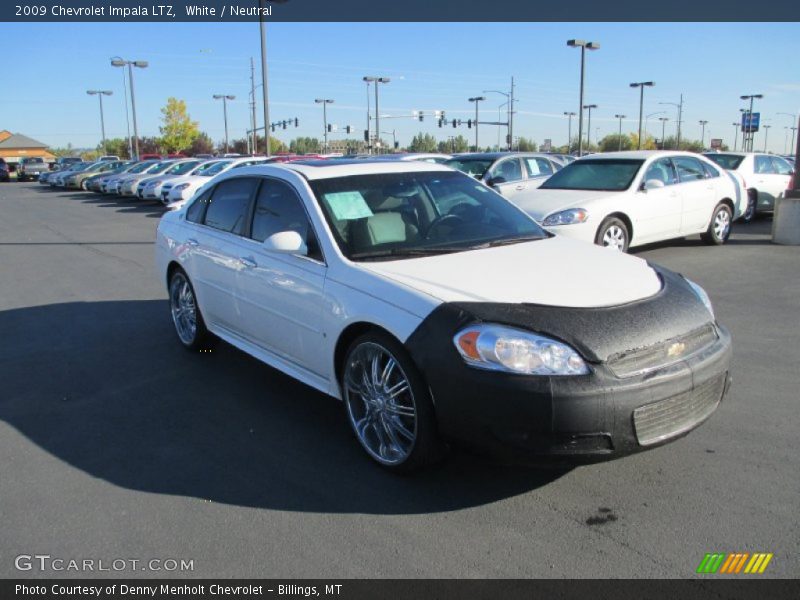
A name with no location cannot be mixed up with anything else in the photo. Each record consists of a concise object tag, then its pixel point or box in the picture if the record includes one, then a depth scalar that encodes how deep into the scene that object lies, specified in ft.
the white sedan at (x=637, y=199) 31.37
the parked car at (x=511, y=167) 46.01
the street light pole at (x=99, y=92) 206.39
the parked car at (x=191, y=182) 68.28
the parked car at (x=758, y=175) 48.47
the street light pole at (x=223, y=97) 211.20
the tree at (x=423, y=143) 401.82
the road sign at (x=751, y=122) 175.31
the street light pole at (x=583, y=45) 113.70
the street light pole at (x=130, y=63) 141.79
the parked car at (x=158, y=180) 76.47
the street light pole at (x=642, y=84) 159.53
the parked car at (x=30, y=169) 168.14
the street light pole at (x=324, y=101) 215.00
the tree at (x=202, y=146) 297.92
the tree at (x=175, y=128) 233.76
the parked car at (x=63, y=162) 174.45
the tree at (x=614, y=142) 312.64
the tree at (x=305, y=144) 444.96
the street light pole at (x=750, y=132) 175.94
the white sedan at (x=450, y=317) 10.16
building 334.44
